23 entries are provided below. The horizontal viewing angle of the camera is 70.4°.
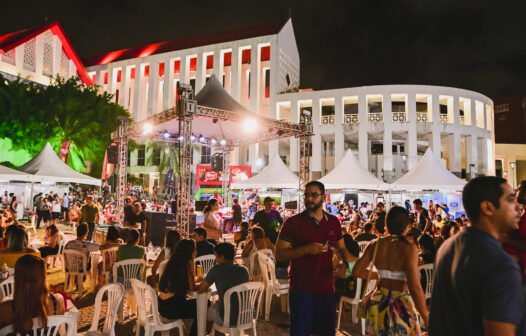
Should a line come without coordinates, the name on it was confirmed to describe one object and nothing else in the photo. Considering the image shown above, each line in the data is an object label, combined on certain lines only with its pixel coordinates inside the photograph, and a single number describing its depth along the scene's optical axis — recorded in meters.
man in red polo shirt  3.01
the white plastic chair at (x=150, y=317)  3.81
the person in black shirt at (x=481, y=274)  1.33
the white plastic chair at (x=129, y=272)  5.32
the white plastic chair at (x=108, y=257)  6.32
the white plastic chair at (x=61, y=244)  7.68
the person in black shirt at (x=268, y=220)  7.82
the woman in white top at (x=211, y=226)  8.07
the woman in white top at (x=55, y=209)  16.81
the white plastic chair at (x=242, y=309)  3.94
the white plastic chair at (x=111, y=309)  3.58
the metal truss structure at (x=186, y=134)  10.66
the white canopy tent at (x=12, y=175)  13.40
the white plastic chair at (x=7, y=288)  3.91
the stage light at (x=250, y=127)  12.73
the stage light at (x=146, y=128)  13.31
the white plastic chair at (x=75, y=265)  6.56
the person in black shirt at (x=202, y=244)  6.08
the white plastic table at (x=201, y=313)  4.04
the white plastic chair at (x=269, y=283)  5.63
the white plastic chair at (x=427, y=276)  5.17
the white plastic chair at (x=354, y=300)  5.10
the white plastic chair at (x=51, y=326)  2.66
